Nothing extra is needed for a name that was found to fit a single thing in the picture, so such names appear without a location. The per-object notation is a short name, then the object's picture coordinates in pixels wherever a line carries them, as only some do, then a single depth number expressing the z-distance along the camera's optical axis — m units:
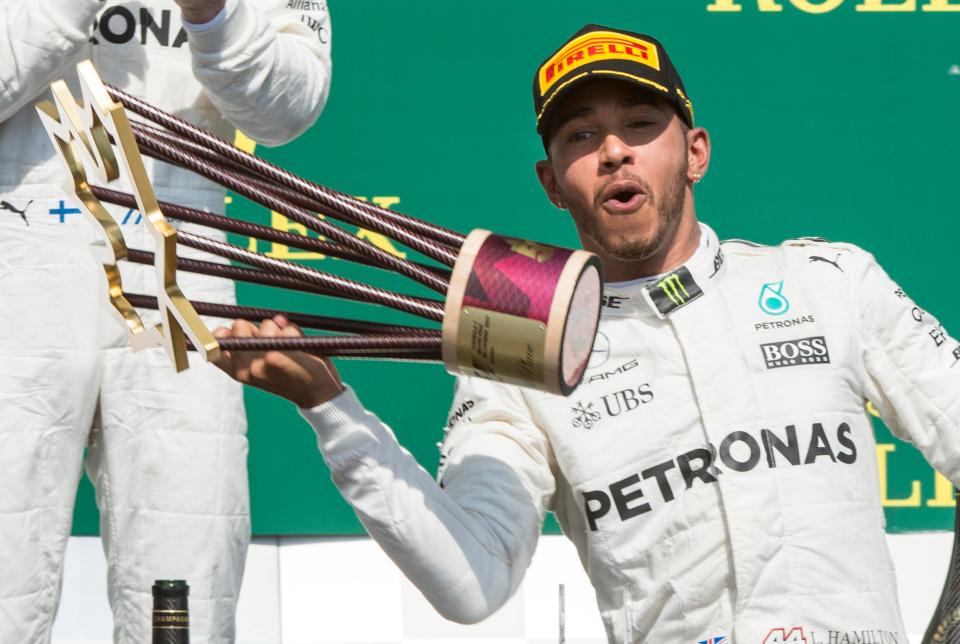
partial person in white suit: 12.08
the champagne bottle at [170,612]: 11.82
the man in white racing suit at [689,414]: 11.80
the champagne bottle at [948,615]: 11.81
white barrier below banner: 12.70
